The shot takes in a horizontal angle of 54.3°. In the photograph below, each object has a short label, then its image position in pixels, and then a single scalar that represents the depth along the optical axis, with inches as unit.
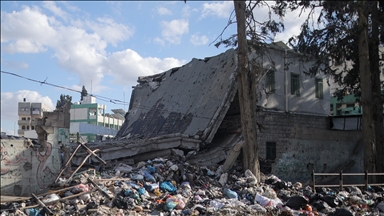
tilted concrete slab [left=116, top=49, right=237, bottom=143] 642.4
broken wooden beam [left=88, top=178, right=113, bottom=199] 401.8
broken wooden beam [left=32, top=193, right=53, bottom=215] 371.6
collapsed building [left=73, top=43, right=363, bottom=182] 608.7
